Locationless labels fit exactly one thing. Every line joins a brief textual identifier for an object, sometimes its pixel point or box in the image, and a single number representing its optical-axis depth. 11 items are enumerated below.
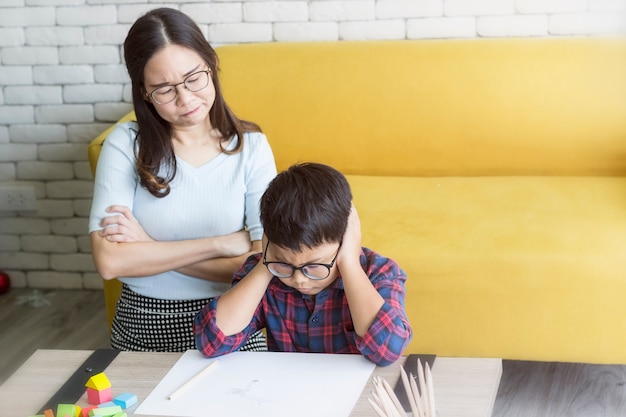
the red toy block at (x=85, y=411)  2.46
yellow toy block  2.50
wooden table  2.45
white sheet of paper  2.45
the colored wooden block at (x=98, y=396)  2.50
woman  2.92
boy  2.59
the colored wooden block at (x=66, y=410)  2.45
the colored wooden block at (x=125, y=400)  2.48
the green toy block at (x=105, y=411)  2.44
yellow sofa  3.26
